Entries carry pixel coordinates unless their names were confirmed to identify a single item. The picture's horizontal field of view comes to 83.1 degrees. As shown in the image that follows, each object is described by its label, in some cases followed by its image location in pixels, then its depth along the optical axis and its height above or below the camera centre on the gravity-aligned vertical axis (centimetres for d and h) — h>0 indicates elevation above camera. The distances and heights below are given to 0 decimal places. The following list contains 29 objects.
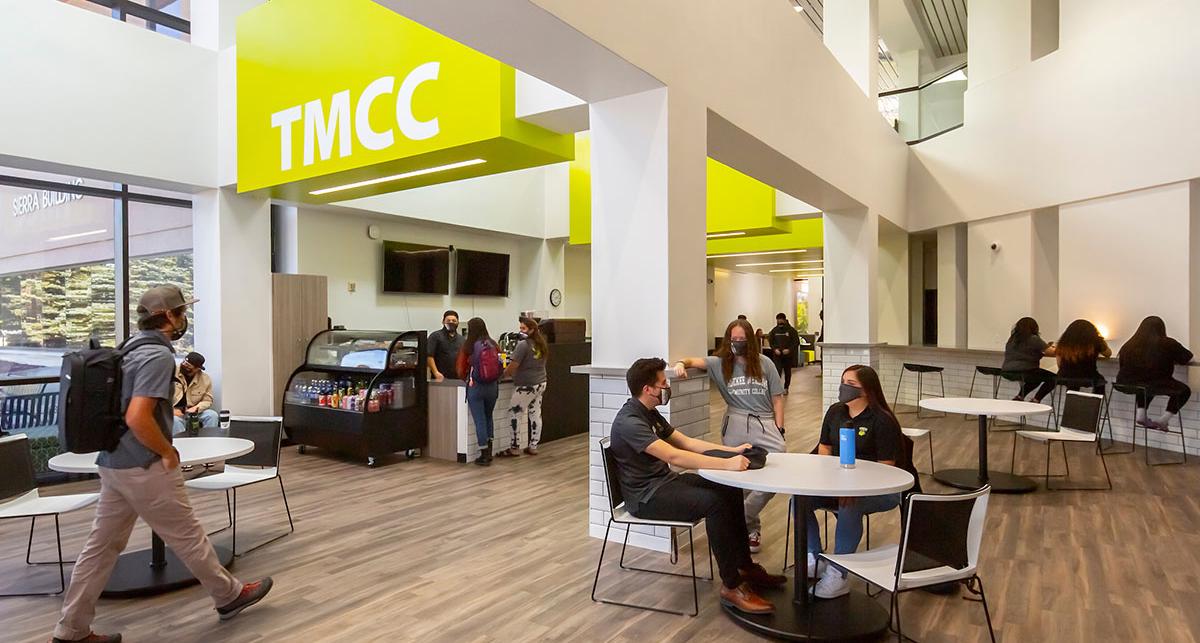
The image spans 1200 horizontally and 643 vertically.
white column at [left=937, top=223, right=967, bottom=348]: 1065 +54
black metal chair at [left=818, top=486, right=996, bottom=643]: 263 -90
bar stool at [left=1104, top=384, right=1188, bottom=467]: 669 -76
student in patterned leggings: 705 -68
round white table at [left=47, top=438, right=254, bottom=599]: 362 -141
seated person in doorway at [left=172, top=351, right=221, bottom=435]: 676 -73
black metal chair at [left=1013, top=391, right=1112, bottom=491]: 554 -88
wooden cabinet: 790 +3
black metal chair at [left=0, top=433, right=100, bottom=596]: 367 -96
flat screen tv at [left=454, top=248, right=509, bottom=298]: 1141 +80
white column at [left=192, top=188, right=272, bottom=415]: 741 +29
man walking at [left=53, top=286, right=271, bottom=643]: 297 -76
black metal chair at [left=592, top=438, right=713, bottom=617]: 336 -96
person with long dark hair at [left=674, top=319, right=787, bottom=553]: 421 -47
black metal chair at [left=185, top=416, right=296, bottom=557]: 445 -86
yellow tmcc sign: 519 +181
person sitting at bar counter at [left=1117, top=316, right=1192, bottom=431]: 671 -49
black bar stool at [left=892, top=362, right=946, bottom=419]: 952 -72
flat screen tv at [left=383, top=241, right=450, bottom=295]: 1024 +81
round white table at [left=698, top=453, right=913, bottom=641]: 286 -104
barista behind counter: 759 -31
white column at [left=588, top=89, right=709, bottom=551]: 429 +45
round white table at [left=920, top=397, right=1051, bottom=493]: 538 -87
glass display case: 677 -82
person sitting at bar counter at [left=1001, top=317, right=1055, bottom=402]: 793 -49
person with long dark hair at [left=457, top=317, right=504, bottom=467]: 670 -56
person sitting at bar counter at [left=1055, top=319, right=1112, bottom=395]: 734 -37
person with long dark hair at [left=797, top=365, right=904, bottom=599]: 335 -66
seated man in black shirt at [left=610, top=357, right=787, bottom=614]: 326 -84
